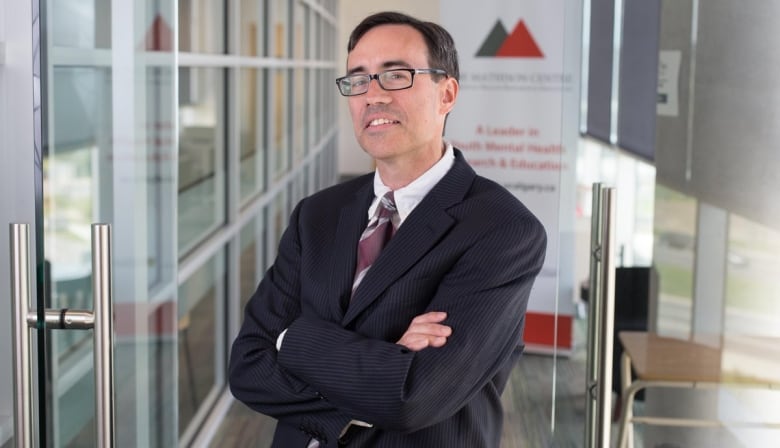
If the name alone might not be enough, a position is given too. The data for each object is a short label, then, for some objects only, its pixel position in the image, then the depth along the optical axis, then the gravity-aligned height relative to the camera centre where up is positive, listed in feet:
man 4.97 -1.03
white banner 8.85 -0.08
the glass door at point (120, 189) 5.71 -0.60
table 7.43 -1.95
